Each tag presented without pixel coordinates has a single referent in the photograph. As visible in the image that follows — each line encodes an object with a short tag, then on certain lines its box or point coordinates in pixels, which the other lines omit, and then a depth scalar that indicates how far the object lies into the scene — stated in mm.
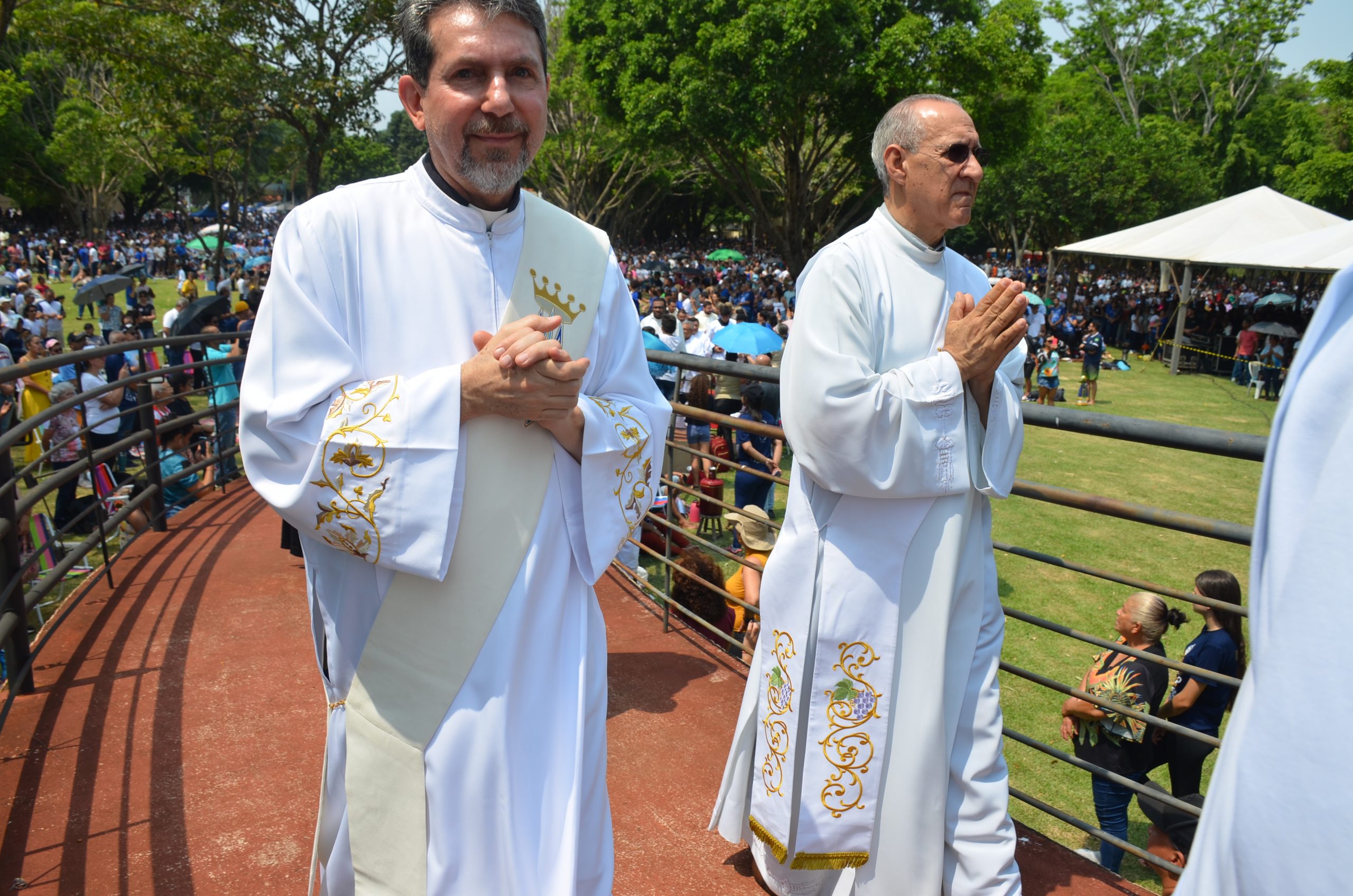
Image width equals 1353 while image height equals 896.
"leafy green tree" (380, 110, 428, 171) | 90625
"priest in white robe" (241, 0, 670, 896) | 1765
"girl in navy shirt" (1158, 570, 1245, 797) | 3840
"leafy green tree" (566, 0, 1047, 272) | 19750
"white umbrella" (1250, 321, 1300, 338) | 20547
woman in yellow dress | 8219
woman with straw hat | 5031
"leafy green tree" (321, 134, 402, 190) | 62688
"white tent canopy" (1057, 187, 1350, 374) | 21484
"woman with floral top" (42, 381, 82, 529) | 7820
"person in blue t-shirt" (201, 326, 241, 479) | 7410
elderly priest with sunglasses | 2328
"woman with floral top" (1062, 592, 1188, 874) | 3871
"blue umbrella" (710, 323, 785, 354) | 11875
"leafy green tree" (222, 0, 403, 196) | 15102
